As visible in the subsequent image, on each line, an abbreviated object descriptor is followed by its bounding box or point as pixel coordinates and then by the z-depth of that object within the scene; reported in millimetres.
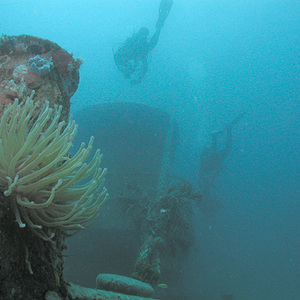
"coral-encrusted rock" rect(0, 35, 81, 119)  2770
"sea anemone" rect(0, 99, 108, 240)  1467
